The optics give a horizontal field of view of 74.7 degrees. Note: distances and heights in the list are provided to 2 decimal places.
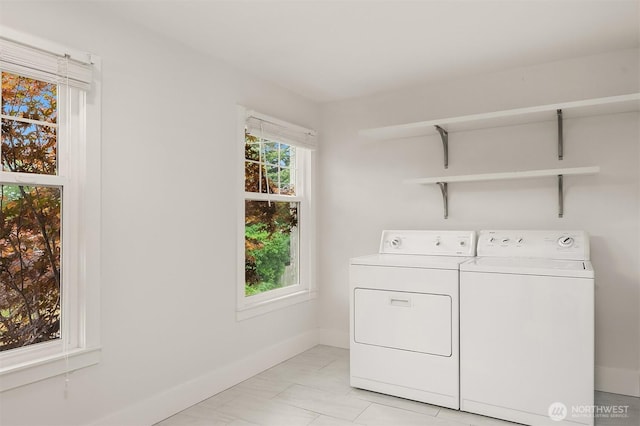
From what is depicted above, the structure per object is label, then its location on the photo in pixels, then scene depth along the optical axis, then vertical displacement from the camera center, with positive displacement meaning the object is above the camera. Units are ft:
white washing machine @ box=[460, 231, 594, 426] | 7.01 -2.18
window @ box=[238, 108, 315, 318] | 9.91 +0.05
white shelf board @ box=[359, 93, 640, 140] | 7.96 +2.13
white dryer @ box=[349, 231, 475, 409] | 8.09 -2.19
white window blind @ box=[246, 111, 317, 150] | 9.76 +2.18
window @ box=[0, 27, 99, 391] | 5.90 +0.11
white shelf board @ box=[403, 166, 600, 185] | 8.24 +0.88
